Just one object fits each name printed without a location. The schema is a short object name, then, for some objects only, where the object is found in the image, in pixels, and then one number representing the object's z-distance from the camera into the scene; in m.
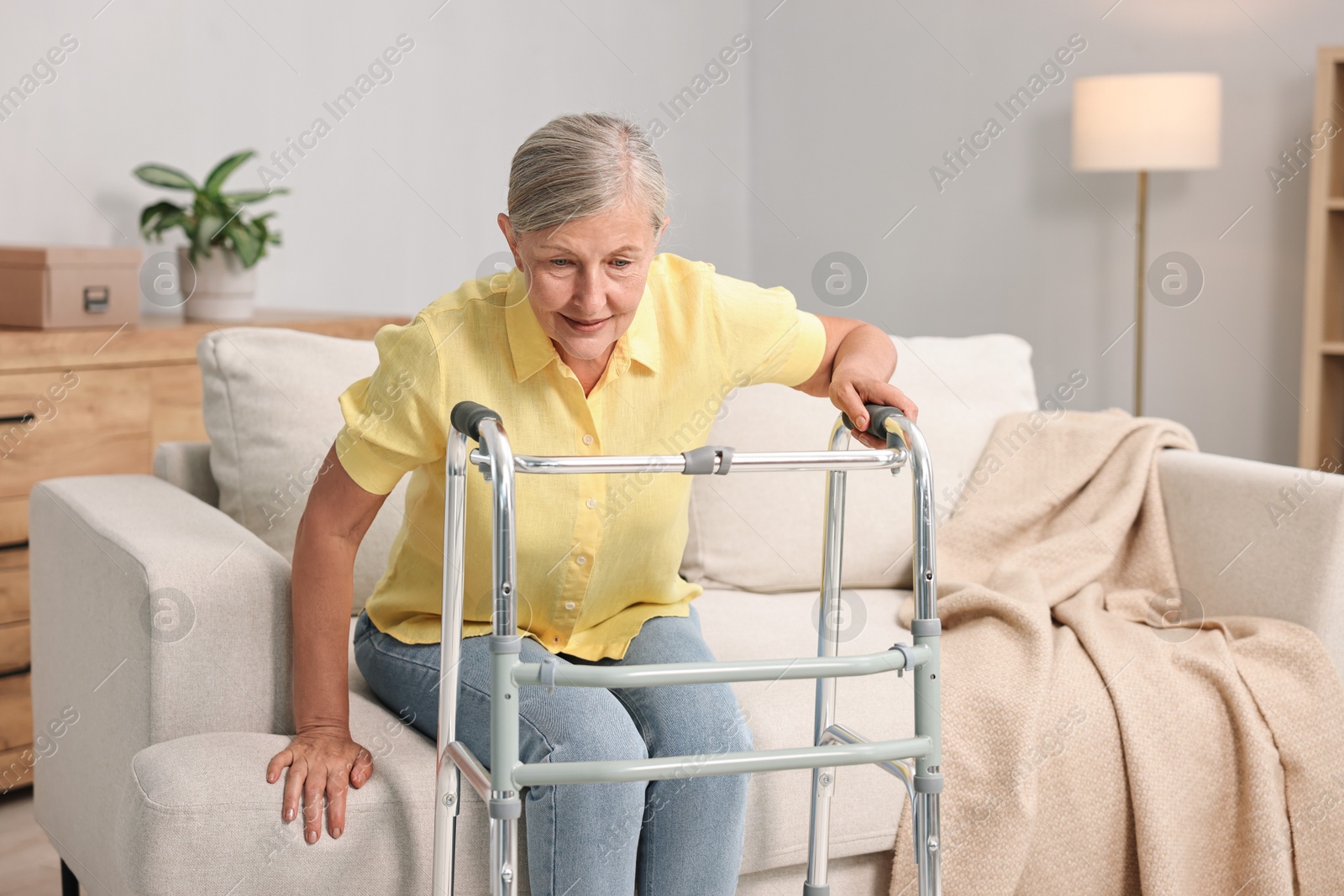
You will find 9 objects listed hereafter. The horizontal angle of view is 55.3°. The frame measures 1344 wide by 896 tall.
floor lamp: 3.20
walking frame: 1.11
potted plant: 2.76
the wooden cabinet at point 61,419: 2.27
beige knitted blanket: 1.57
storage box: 2.32
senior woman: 1.26
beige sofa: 1.31
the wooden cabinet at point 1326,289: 3.15
